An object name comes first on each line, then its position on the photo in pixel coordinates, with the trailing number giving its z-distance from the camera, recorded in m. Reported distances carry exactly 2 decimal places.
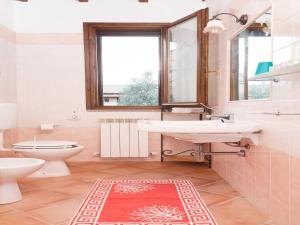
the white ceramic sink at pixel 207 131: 1.51
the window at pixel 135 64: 2.91
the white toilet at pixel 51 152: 2.41
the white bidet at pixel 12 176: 1.72
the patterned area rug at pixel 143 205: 1.51
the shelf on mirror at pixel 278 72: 1.10
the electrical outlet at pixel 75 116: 3.05
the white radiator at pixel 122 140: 2.99
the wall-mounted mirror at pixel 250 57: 1.57
